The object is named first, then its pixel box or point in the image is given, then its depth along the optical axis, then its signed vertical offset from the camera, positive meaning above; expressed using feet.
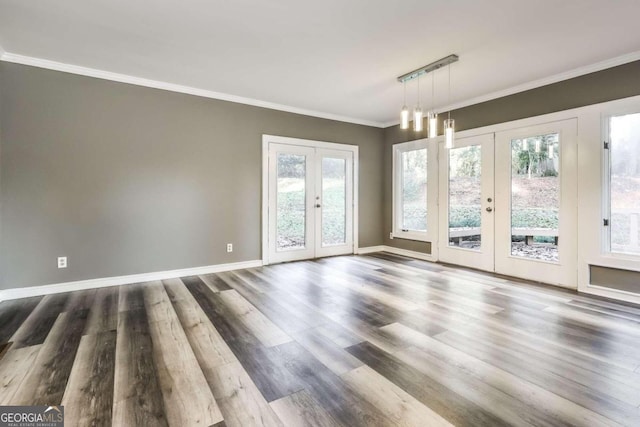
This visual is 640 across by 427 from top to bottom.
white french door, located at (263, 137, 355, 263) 16.71 +0.66
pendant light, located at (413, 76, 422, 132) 10.69 +3.34
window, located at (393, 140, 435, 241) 18.35 +1.34
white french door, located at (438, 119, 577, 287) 12.50 +0.37
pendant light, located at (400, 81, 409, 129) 11.14 +3.50
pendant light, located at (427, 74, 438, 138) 10.53 +3.01
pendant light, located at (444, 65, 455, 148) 10.05 +2.58
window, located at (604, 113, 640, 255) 10.69 +0.95
